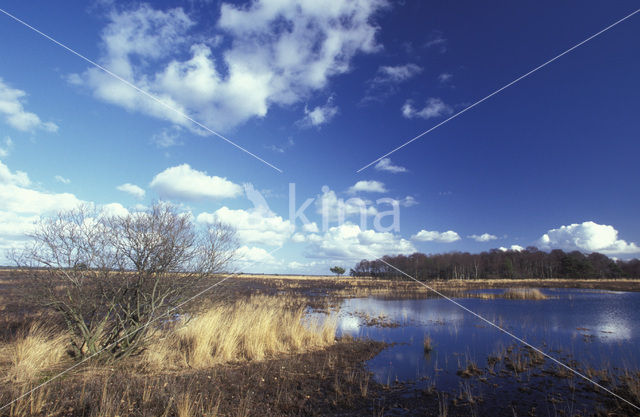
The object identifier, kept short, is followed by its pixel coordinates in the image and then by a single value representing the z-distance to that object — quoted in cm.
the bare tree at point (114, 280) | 827
